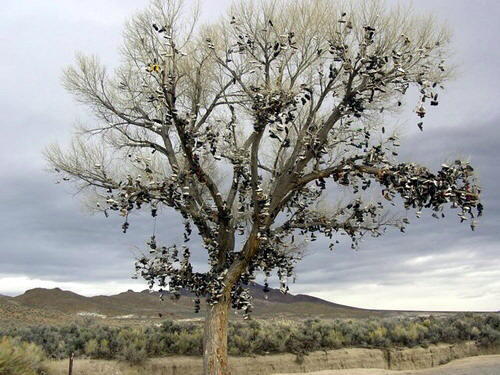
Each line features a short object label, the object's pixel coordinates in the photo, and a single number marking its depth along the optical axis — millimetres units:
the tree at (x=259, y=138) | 16438
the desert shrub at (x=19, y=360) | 12625
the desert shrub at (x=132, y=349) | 19188
